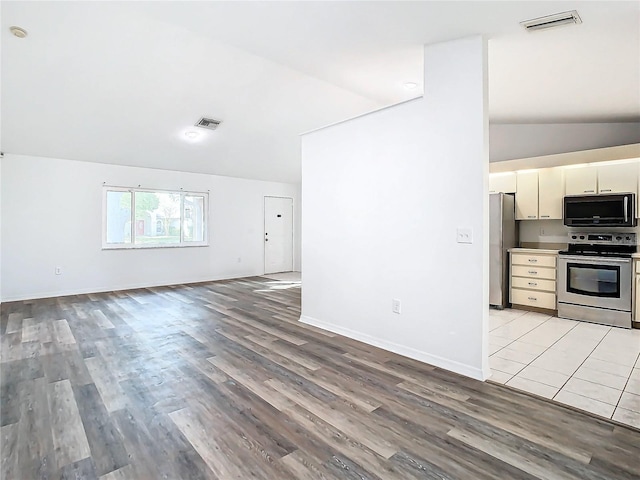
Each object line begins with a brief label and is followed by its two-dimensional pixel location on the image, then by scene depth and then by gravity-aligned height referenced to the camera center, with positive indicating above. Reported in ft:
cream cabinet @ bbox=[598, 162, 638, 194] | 13.94 +2.54
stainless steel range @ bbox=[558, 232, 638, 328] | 13.43 -1.49
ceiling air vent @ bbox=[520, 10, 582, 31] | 7.68 +4.95
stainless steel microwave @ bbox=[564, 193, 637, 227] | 13.96 +1.26
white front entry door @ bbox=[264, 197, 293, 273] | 28.96 +0.66
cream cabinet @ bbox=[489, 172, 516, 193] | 17.06 +2.89
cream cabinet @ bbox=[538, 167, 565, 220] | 15.69 +2.21
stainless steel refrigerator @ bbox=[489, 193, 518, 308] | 16.37 -0.22
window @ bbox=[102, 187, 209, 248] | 21.29 +1.57
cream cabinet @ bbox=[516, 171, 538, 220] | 16.42 +2.16
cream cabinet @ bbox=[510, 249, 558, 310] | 15.43 -1.72
